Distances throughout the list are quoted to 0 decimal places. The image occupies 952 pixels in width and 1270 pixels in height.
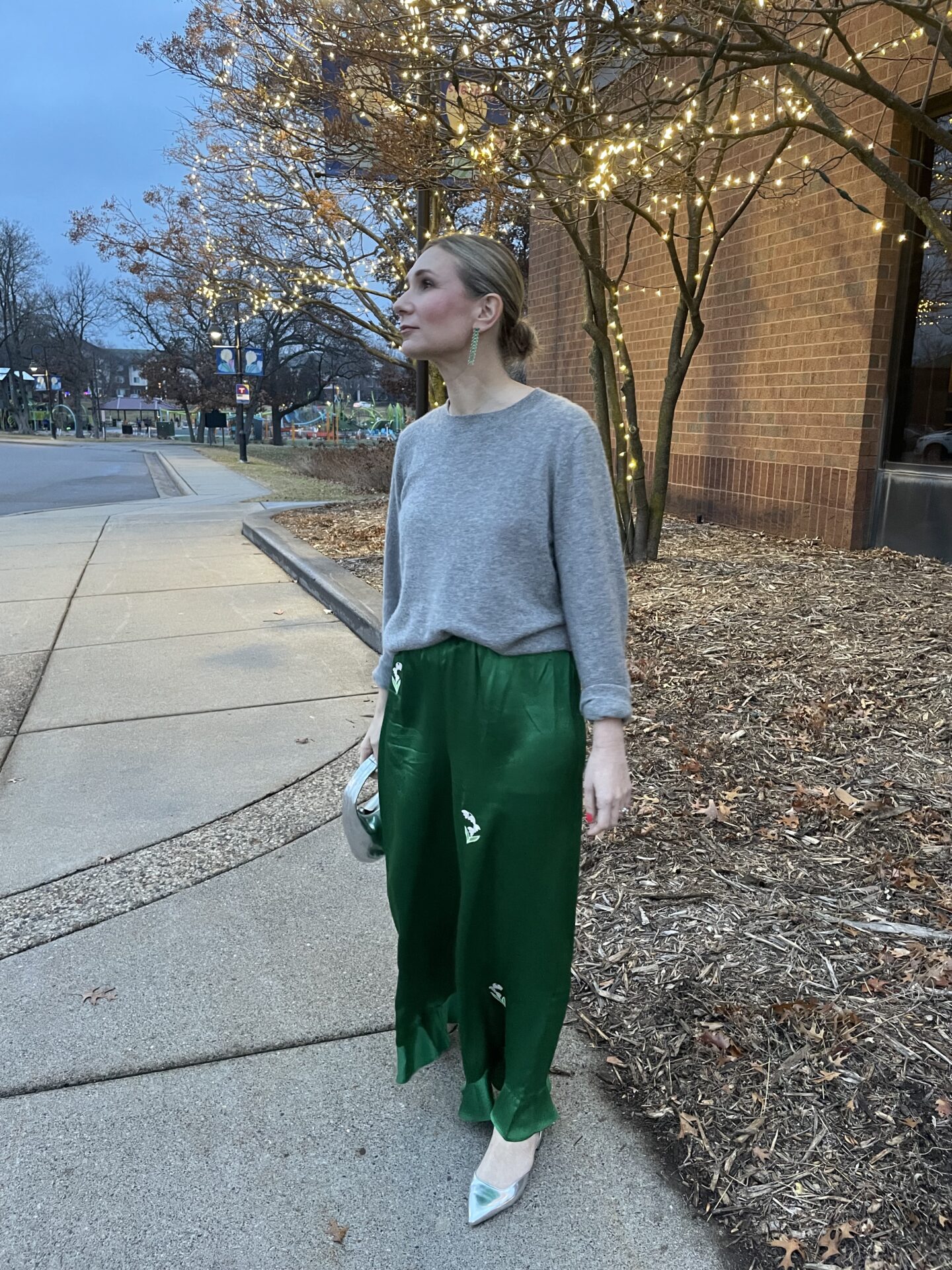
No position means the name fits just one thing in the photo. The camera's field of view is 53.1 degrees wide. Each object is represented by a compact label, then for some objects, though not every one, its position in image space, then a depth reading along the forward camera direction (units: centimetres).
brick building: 718
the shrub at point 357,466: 1727
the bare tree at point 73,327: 7912
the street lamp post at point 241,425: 3344
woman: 184
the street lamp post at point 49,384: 7235
